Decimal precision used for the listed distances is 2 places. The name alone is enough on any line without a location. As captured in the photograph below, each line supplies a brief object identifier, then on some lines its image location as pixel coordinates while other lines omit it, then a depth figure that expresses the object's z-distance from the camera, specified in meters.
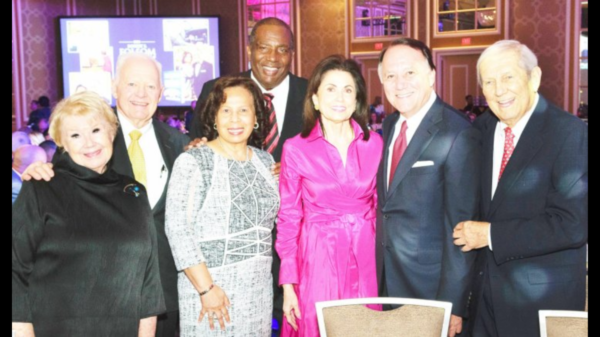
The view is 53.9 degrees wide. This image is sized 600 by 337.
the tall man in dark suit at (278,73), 3.28
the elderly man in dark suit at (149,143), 2.60
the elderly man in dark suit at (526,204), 2.19
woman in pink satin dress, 2.51
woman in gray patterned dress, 2.34
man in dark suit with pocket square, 2.32
